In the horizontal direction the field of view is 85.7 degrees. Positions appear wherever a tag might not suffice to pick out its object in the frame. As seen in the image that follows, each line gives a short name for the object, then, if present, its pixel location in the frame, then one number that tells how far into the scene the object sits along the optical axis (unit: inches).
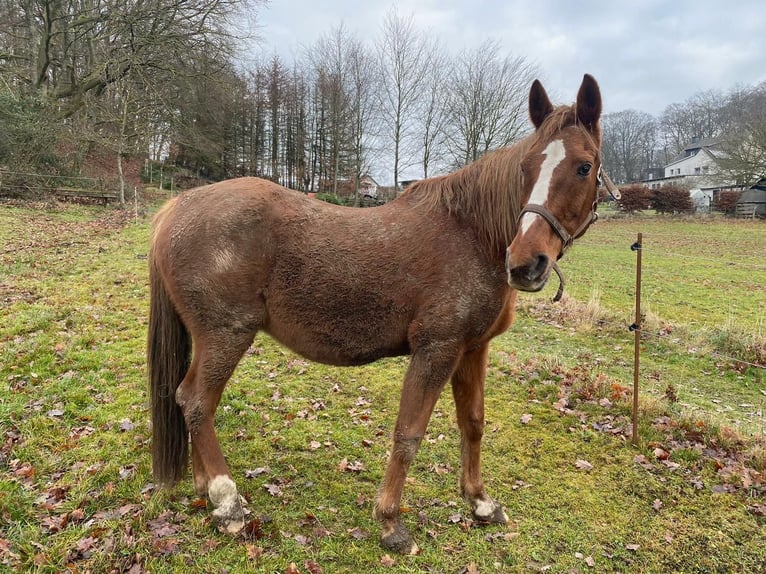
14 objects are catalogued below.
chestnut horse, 102.3
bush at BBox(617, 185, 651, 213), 1366.9
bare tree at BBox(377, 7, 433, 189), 1247.5
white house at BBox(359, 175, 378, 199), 1386.6
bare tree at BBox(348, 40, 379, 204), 1293.1
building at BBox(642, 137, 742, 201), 1840.9
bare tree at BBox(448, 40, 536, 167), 1026.7
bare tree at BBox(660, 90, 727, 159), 2864.2
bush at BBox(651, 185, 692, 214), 1368.1
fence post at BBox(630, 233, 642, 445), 162.2
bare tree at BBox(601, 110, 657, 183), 2890.3
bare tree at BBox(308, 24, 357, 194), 1302.9
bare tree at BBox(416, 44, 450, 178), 1186.0
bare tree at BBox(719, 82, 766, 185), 1359.5
